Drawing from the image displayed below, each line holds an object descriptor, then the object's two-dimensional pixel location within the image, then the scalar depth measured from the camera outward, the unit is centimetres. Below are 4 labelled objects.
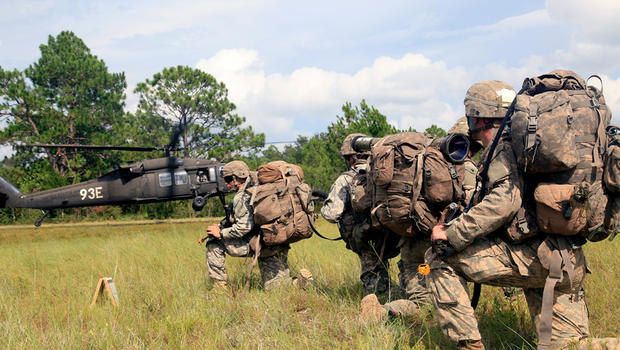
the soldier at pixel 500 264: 273
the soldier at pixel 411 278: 390
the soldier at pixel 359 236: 482
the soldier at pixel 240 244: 566
